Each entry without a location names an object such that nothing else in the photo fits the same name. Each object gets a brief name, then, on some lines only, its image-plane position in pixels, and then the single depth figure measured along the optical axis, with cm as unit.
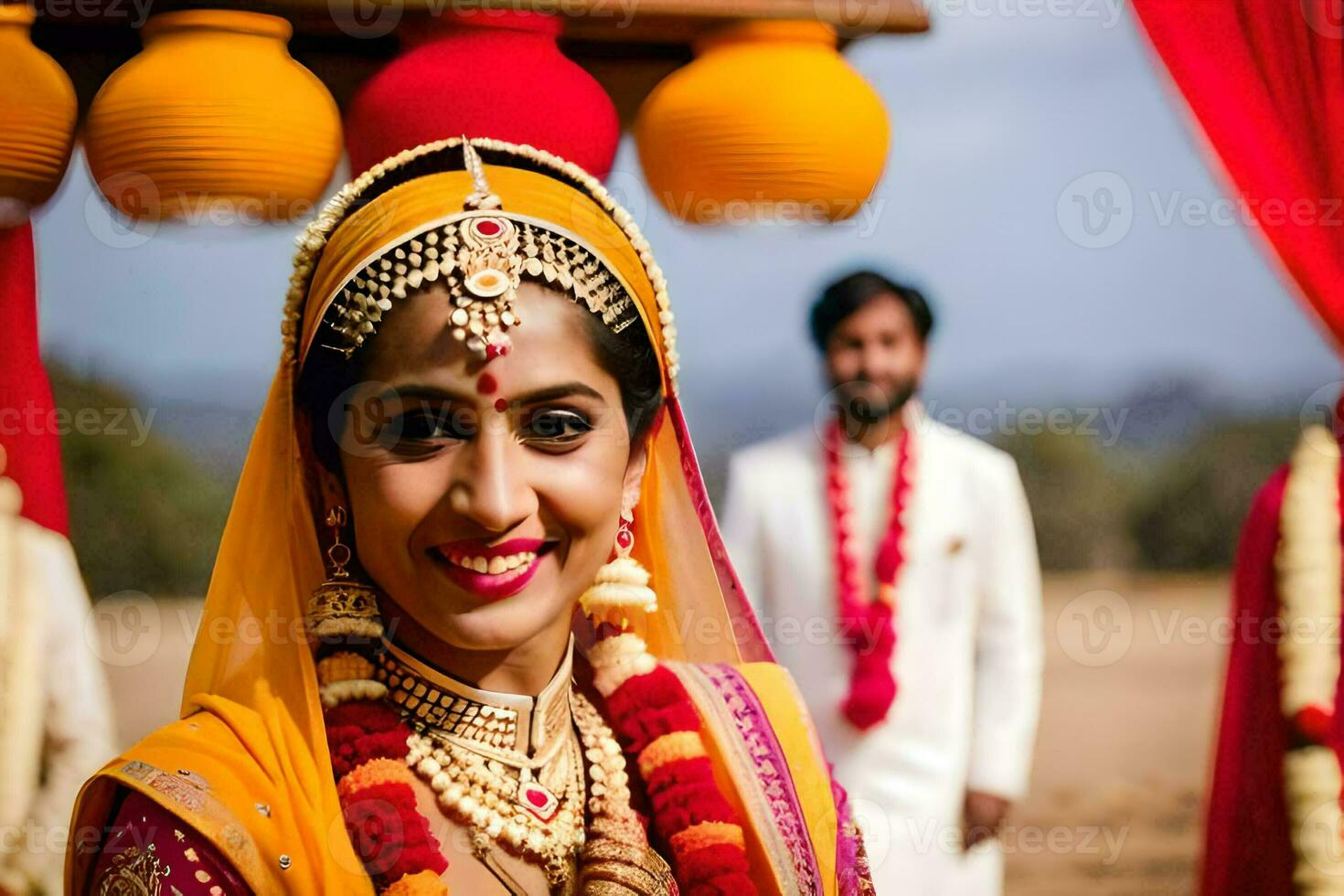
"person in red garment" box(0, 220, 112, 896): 245
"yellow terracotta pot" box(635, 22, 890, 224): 246
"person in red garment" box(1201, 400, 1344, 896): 294
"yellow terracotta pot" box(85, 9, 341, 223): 223
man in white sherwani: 309
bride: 162
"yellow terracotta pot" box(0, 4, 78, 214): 228
